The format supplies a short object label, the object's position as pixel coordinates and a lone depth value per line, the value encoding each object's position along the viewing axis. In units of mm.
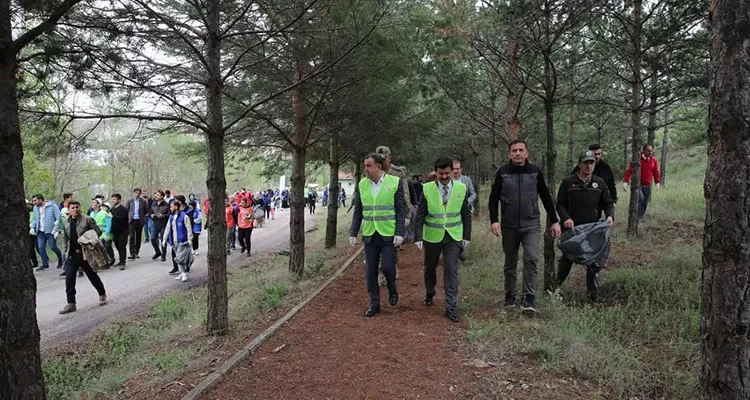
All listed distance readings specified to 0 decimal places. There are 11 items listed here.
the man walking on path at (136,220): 13422
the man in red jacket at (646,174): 10398
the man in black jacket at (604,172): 5926
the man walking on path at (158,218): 12359
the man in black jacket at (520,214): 5055
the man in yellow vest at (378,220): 5336
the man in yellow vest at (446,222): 5223
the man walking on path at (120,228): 11906
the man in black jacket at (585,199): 5352
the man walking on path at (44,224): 11516
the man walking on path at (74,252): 7910
